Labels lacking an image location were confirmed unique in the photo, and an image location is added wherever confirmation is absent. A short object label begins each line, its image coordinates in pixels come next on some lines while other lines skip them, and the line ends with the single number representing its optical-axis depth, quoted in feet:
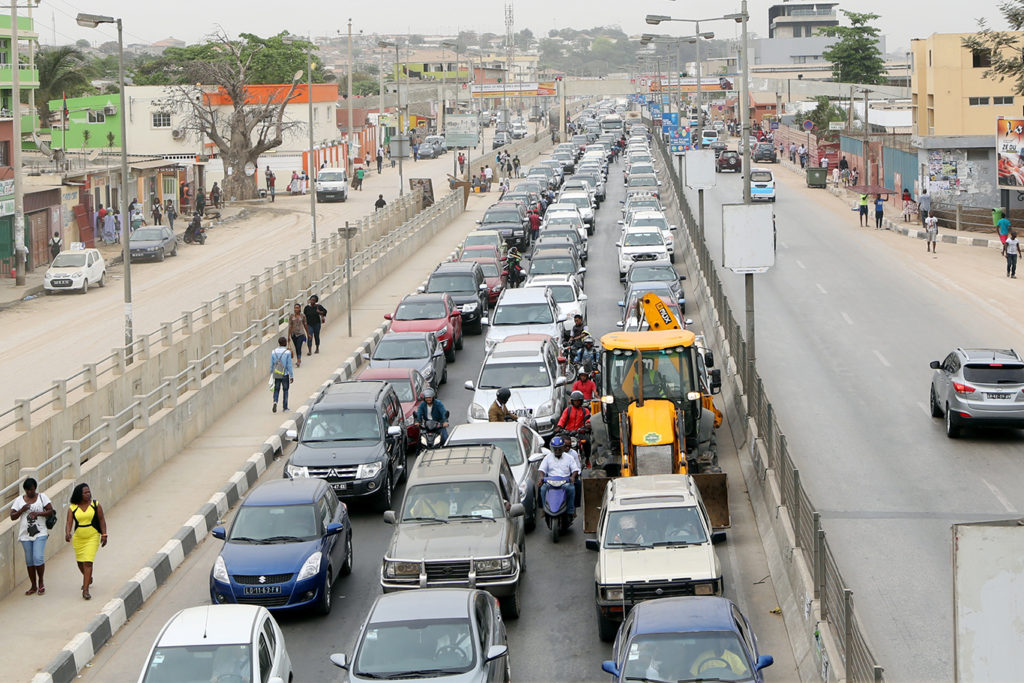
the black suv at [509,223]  167.12
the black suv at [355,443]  64.85
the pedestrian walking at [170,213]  211.61
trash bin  255.70
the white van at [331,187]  264.11
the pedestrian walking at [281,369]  86.89
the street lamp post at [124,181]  95.25
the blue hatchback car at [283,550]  50.42
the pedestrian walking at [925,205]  184.38
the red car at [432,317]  101.30
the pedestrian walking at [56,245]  177.37
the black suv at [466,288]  115.03
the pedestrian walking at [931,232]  161.89
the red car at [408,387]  77.31
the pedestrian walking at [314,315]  107.34
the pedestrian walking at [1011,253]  136.56
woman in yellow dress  53.72
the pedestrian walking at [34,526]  54.42
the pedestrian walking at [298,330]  103.04
